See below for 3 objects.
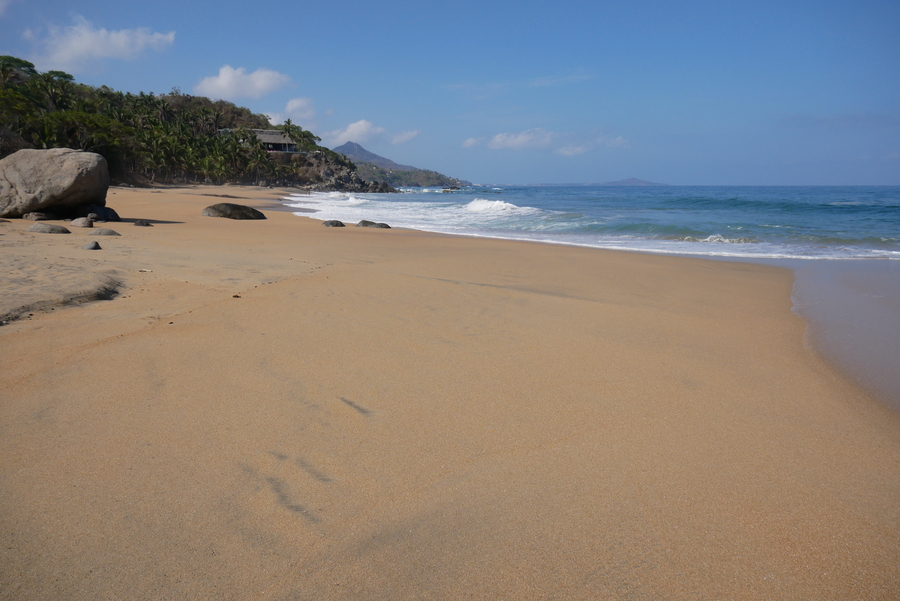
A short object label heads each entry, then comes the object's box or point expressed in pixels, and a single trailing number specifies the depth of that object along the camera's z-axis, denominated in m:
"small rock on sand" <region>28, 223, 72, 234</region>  8.29
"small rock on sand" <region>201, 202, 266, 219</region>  15.67
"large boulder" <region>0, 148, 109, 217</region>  10.27
